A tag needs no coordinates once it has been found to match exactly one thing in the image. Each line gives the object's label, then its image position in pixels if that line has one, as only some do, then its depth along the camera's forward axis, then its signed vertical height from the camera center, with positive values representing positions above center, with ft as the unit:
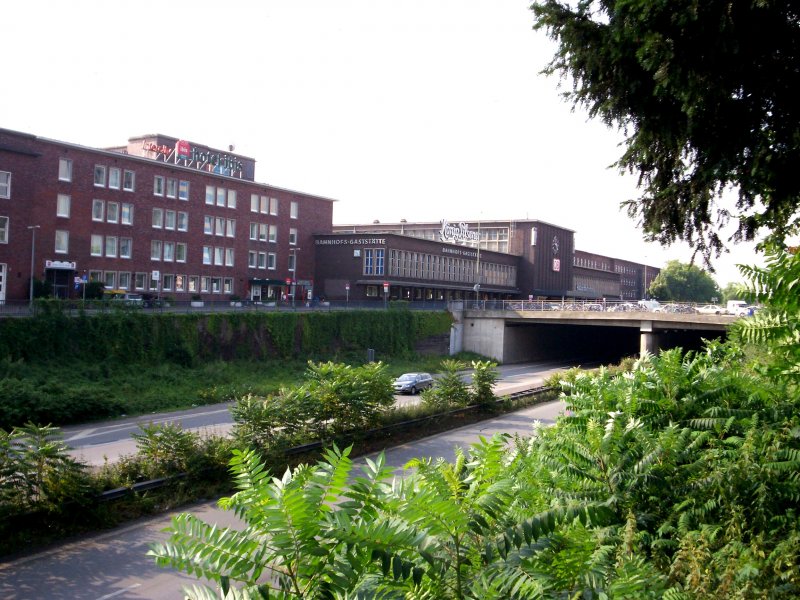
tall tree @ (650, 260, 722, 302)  446.19 +17.78
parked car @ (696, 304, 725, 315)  187.81 +1.40
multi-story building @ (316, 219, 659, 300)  248.93 +16.39
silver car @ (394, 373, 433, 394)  141.90 -15.85
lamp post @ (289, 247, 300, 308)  240.61 +10.07
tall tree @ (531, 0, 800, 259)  32.27 +10.38
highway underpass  194.49 -8.13
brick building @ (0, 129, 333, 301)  164.14 +17.73
